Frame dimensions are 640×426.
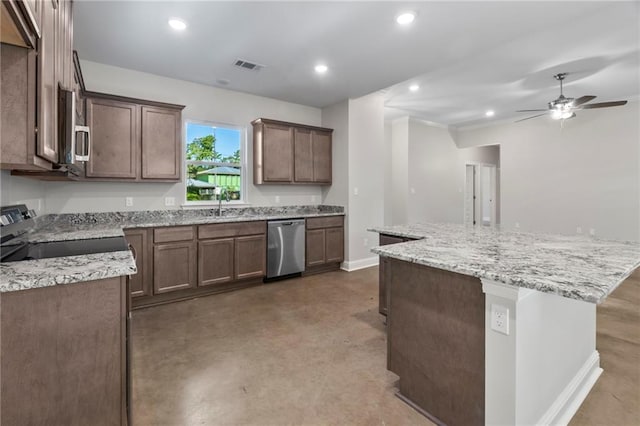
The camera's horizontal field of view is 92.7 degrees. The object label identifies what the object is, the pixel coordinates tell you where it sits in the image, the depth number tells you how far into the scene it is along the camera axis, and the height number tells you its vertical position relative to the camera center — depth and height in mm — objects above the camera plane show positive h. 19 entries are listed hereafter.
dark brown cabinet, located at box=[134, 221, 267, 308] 3311 -560
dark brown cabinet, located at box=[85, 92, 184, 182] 3236 +833
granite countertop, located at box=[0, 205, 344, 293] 1196 -166
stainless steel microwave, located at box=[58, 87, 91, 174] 1561 +453
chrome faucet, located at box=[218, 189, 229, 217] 4253 +219
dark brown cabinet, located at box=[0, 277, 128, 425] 1123 -562
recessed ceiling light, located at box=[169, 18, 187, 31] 2672 +1687
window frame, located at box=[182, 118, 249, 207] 4113 +704
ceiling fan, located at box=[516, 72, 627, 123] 4137 +1477
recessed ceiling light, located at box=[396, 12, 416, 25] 2574 +1676
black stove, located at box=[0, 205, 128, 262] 1607 -205
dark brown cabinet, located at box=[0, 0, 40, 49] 948 +639
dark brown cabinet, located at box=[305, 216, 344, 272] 4551 -462
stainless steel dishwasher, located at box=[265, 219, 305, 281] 4141 -498
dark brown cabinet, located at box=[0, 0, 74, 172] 1109 +476
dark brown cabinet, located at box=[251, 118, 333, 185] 4492 +918
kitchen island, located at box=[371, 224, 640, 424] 1301 -570
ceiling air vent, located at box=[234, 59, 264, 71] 3526 +1741
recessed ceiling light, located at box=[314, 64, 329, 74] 3631 +1740
